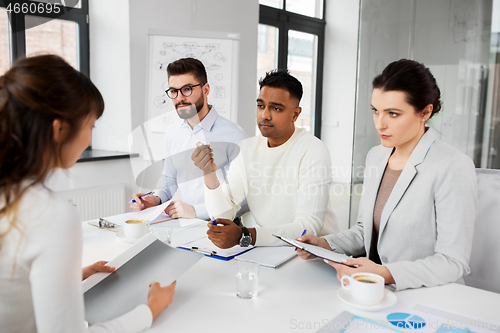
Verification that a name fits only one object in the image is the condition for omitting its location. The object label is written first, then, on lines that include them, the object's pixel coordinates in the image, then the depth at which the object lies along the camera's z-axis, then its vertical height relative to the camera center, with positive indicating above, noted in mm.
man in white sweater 1863 -296
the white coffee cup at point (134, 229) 1590 -479
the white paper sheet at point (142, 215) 1870 -513
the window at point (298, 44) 5051 +812
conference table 963 -502
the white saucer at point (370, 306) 1030 -489
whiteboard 3152 +327
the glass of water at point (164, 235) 1541 -482
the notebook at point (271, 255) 1345 -505
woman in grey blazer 1222 -295
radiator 3055 -745
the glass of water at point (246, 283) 1097 -464
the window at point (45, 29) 3031 +562
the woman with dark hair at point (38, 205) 732 -185
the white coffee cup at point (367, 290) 1039 -455
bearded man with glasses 2494 -186
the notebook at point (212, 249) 1418 -509
